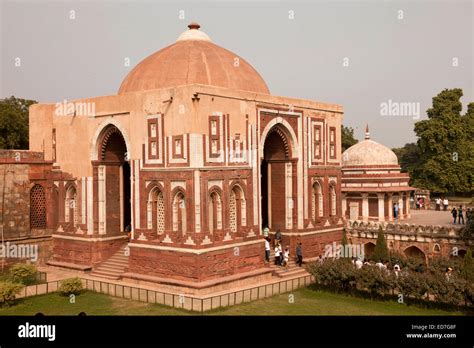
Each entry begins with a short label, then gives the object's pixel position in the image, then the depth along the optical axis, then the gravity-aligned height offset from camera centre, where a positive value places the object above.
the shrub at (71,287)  21.02 -4.02
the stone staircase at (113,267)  23.84 -3.84
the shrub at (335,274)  20.94 -3.72
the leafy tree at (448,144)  45.34 +2.44
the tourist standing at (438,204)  42.69 -2.27
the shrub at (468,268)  20.56 -3.53
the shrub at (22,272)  22.06 -3.64
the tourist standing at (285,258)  24.58 -3.59
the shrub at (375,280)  19.80 -3.77
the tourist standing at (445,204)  42.12 -2.26
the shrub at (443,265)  21.18 -3.49
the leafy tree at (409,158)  71.19 +2.29
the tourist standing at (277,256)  24.81 -3.52
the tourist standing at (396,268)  21.49 -3.71
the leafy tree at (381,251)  25.41 -3.48
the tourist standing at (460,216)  30.85 -2.35
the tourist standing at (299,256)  24.98 -3.55
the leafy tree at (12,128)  40.56 +3.86
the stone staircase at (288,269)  23.80 -4.05
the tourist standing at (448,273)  18.69 -3.51
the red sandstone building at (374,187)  34.53 -0.73
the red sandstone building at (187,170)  21.30 +0.36
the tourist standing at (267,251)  24.36 -3.23
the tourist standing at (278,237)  25.66 -2.78
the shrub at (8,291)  19.41 -3.87
